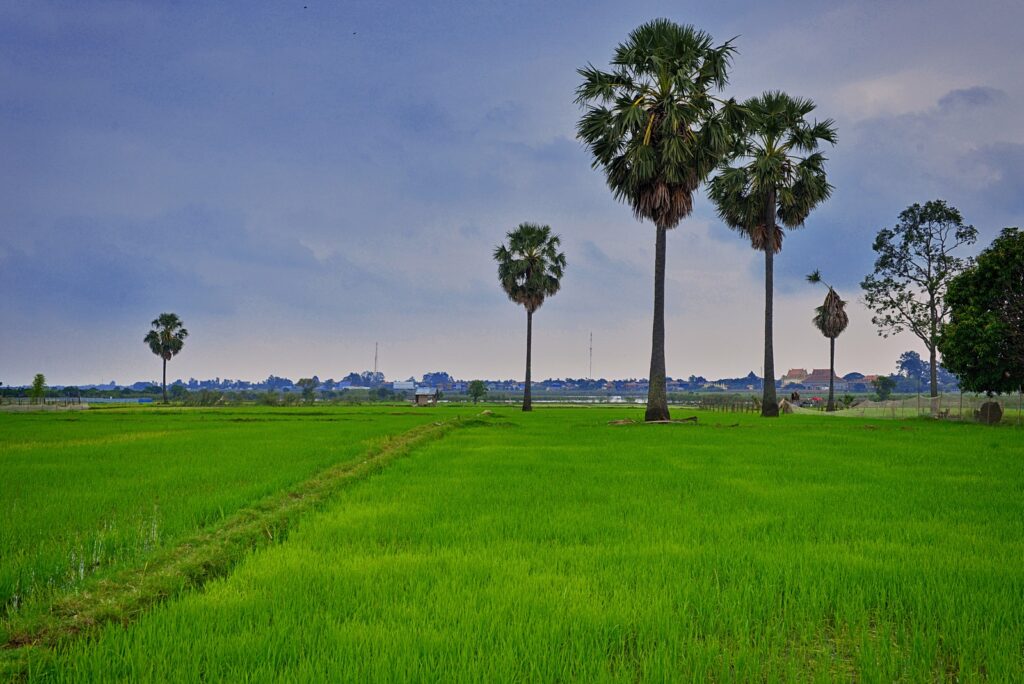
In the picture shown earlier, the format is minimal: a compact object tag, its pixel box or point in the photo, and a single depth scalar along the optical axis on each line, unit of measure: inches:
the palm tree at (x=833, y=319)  2255.2
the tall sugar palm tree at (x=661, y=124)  1091.3
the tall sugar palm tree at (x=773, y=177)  1403.8
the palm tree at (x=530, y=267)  2110.0
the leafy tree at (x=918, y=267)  1710.1
